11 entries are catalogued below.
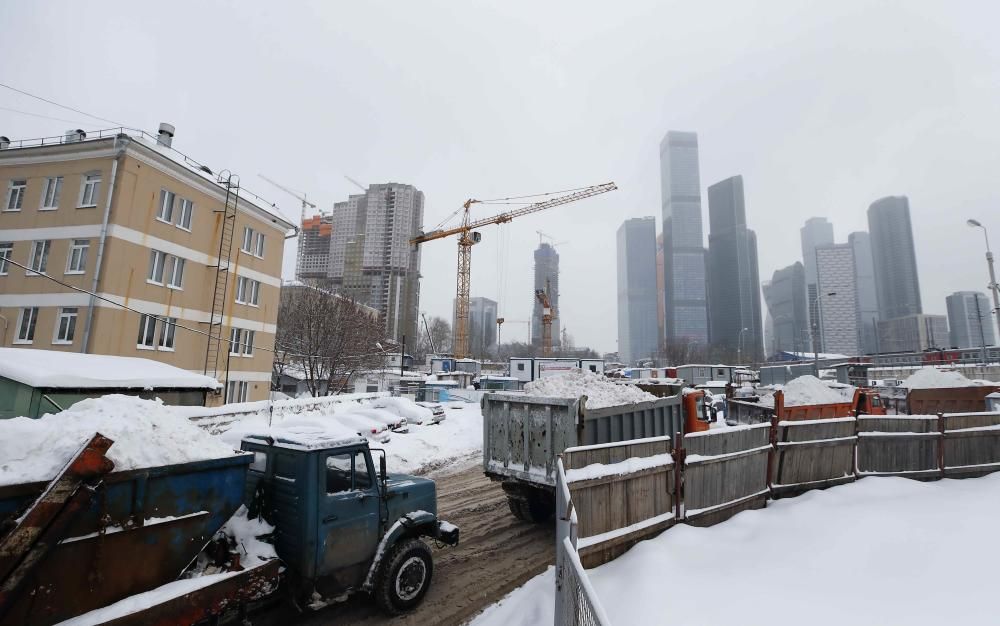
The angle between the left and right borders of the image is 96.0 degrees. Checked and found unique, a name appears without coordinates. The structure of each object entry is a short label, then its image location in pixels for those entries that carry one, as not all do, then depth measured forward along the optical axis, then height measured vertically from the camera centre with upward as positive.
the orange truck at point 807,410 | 14.66 -1.09
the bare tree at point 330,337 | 29.05 +1.89
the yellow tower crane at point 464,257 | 71.44 +18.22
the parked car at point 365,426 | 17.55 -2.39
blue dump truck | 3.49 -1.71
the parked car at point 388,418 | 19.97 -2.29
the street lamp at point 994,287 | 22.23 +4.71
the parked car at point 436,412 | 22.75 -2.29
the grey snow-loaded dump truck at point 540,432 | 7.88 -1.13
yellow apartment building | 19.33 +5.08
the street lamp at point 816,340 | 27.12 +2.56
